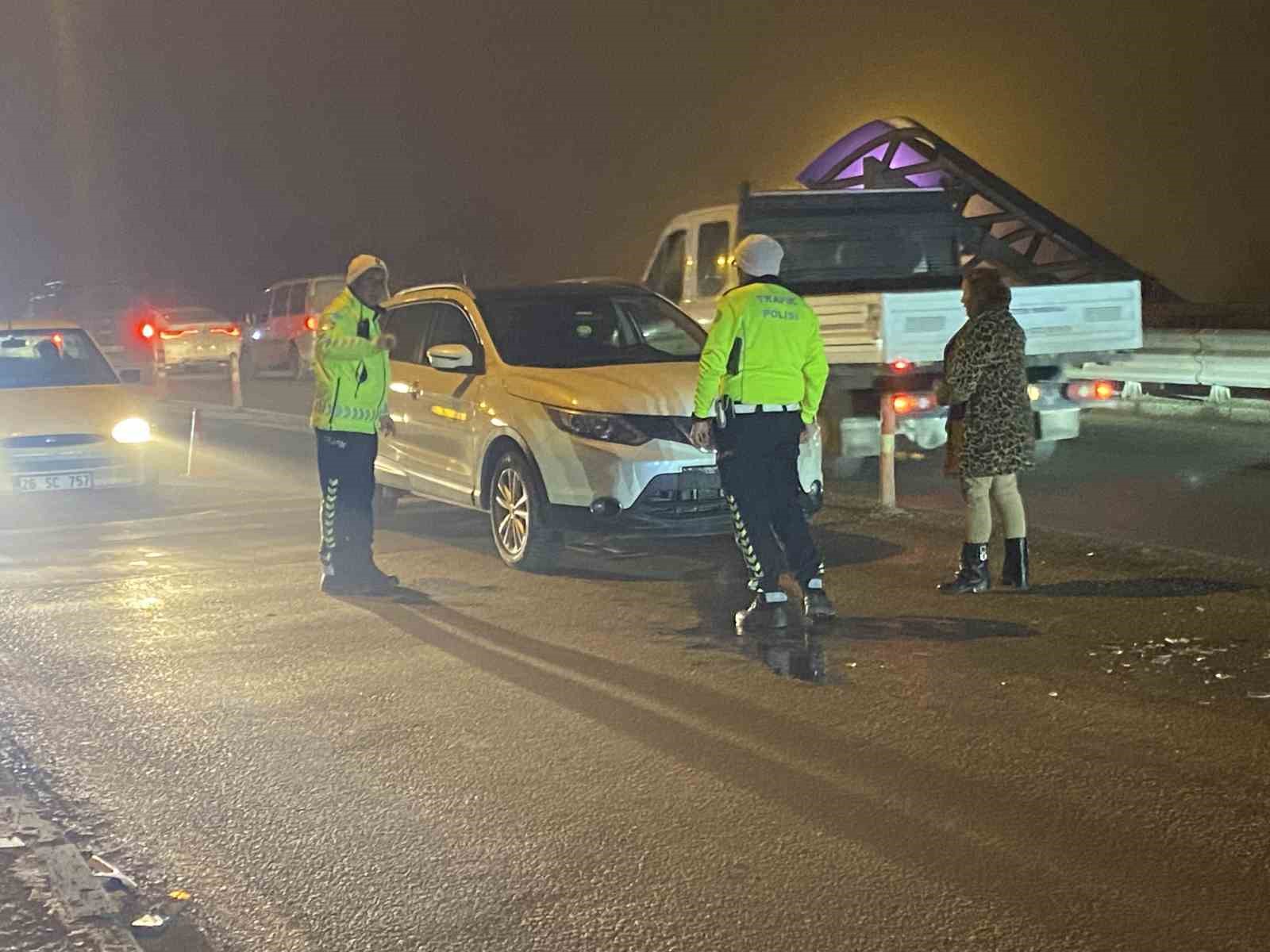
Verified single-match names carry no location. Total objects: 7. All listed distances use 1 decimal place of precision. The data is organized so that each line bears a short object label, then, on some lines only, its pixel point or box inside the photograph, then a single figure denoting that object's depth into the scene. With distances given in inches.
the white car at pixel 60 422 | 435.8
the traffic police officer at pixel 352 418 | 326.6
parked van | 1036.5
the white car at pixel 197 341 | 1077.8
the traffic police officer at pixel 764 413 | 272.1
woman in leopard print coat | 299.1
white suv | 328.5
